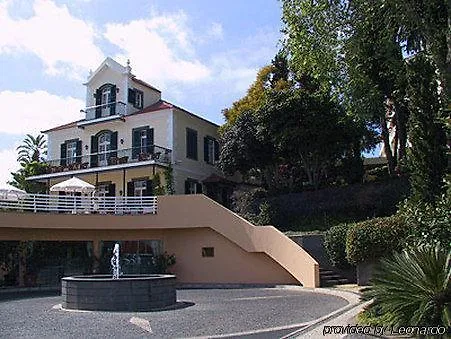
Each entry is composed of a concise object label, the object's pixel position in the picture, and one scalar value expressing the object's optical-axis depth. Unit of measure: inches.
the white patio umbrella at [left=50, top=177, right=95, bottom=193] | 984.9
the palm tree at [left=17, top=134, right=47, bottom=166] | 1685.8
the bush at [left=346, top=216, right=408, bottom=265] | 647.8
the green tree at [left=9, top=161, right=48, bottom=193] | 1283.2
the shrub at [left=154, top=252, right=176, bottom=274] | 908.6
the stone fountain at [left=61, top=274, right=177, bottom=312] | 539.8
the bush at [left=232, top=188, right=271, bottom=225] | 991.6
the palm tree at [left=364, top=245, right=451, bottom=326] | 303.6
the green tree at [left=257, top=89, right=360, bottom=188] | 993.5
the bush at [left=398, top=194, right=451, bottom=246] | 433.1
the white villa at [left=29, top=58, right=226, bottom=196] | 1186.6
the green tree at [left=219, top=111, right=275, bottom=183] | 1064.2
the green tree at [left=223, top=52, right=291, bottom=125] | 1252.5
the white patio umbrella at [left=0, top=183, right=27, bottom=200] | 892.5
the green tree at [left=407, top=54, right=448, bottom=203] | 612.7
